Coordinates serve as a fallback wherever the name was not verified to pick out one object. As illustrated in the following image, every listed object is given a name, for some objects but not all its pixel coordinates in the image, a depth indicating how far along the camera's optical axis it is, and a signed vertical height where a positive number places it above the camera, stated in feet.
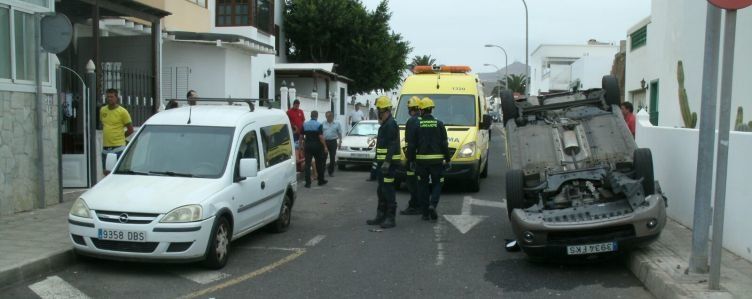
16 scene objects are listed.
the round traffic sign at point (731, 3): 17.35 +2.70
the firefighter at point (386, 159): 31.35 -2.51
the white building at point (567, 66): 126.82 +9.31
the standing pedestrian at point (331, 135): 53.06 -2.46
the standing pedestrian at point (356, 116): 75.82 -1.38
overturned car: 22.22 -2.55
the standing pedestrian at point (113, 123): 33.71 -1.16
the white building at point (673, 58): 40.75 +4.14
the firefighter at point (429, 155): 32.48 -2.37
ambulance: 41.29 -0.46
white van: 21.90 -3.11
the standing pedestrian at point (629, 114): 40.91 -0.35
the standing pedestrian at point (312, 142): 46.03 -2.64
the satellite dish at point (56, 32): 31.71 +3.07
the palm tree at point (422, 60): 226.95 +14.72
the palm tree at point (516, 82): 280.92 +10.38
